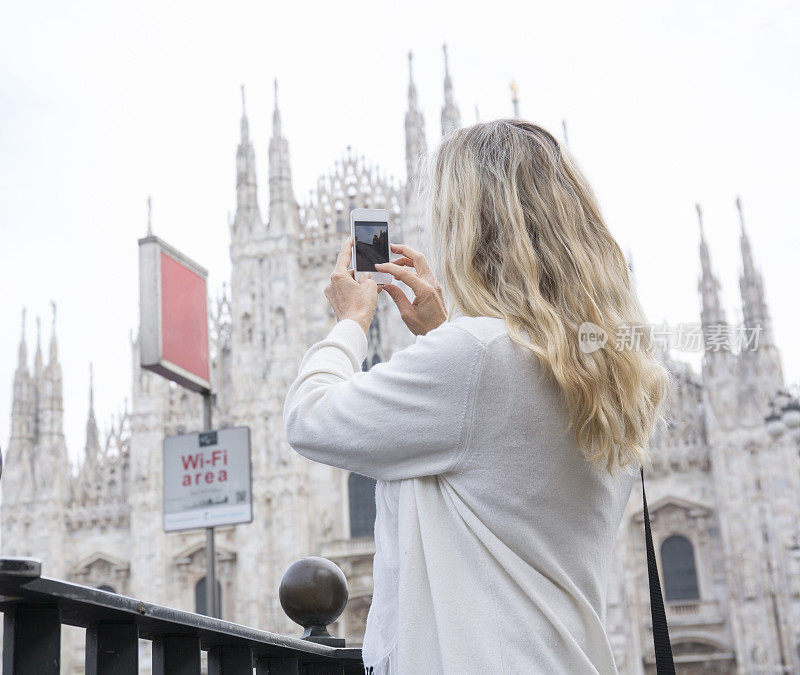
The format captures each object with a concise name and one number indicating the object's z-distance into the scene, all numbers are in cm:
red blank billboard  687
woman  148
